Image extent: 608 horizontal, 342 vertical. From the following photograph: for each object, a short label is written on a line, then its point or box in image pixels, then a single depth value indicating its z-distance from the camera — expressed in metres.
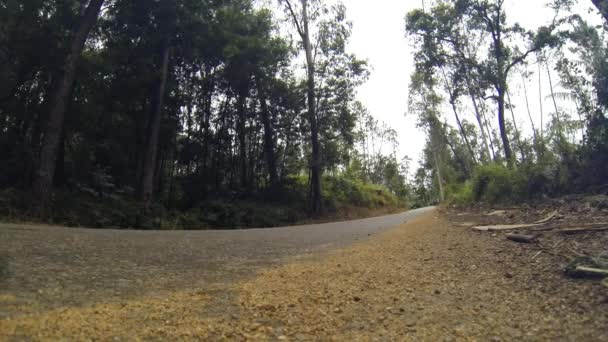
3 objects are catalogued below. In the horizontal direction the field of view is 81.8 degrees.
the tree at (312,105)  17.62
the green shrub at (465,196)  12.55
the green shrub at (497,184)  9.03
